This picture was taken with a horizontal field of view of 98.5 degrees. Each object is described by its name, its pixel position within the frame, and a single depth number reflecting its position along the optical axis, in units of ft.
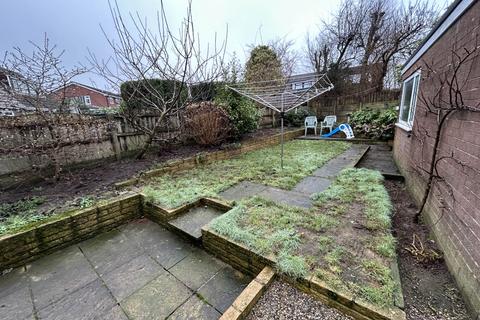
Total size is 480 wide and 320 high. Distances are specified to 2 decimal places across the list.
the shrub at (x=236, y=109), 19.17
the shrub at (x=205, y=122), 17.56
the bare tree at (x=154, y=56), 12.88
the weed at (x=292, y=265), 5.19
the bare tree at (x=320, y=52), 43.80
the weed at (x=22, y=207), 8.34
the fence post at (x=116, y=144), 14.78
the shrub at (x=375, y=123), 23.79
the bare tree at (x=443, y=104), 6.30
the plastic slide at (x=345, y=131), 27.04
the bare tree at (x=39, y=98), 10.72
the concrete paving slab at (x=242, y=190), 10.63
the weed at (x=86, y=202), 8.81
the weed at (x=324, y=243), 6.17
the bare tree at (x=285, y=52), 42.98
